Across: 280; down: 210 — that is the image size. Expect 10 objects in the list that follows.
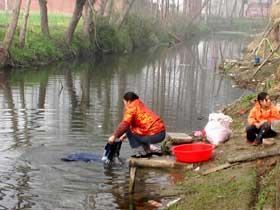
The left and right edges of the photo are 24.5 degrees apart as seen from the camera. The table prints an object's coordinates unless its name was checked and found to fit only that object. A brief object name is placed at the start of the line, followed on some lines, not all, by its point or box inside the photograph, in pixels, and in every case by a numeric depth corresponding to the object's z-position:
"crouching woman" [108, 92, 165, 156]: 11.95
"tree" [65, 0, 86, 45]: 38.44
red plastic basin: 11.78
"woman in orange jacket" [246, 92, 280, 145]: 12.27
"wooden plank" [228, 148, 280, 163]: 10.45
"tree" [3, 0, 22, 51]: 31.19
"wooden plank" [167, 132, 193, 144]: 13.56
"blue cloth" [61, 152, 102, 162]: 12.75
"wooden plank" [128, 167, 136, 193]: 10.66
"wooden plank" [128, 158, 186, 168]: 11.79
